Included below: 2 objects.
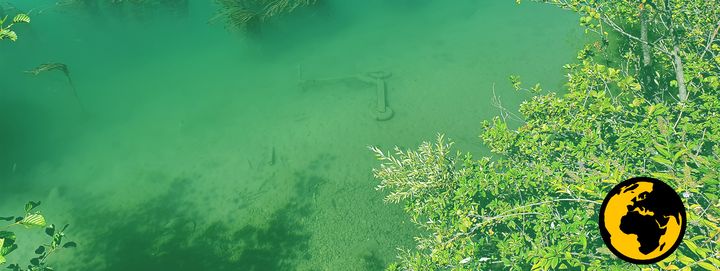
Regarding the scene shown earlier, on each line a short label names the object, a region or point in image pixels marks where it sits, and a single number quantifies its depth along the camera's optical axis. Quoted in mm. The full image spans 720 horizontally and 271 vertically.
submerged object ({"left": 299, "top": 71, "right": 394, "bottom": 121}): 10469
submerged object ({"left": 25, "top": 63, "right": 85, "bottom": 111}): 10945
